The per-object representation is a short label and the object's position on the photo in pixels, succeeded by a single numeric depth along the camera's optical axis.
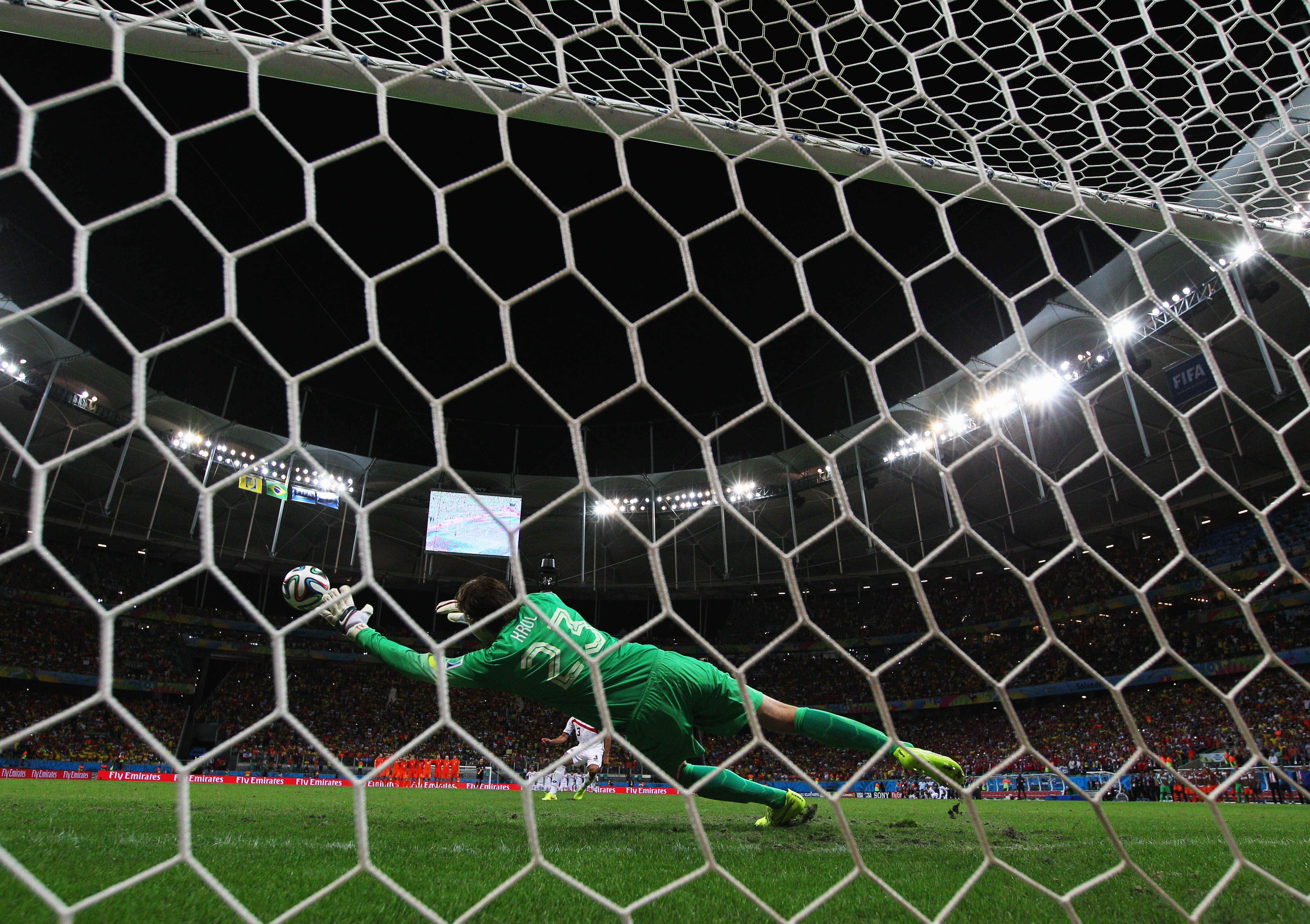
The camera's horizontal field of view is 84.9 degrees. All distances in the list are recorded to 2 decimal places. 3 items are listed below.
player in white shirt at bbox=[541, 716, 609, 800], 6.70
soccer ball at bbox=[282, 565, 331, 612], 2.24
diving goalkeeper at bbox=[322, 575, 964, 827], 2.38
